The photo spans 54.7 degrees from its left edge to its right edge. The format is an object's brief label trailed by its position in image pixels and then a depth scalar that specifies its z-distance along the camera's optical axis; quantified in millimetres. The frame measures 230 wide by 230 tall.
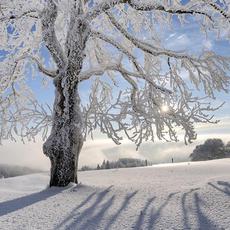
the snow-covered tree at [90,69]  5315
